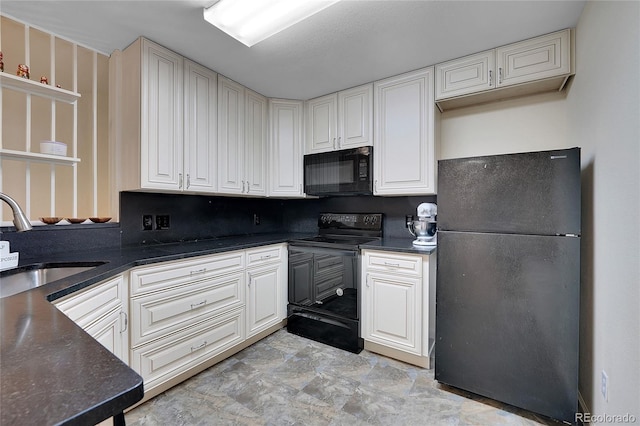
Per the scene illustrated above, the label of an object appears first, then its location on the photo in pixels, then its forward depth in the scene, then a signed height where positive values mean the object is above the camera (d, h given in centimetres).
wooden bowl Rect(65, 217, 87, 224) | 180 -7
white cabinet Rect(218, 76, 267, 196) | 236 +63
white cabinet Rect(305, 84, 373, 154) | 250 +84
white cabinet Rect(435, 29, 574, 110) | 178 +95
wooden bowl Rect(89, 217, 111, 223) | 190 -6
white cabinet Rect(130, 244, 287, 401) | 163 -68
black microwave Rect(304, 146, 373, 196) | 246 +34
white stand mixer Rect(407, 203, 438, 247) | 222 -12
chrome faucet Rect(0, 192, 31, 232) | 116 -3
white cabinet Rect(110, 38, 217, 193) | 184 +62
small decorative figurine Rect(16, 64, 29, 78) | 160 +78
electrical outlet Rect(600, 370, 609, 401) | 122 -77
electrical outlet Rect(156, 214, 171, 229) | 224 -9
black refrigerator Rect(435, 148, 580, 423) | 145 -38
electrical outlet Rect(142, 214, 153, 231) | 215 -9
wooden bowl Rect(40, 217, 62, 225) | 168 -6
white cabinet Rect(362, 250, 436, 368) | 199 -69
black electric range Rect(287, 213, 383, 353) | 226 -65
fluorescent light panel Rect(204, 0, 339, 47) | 148 +107
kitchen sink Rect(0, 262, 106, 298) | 125 -32
